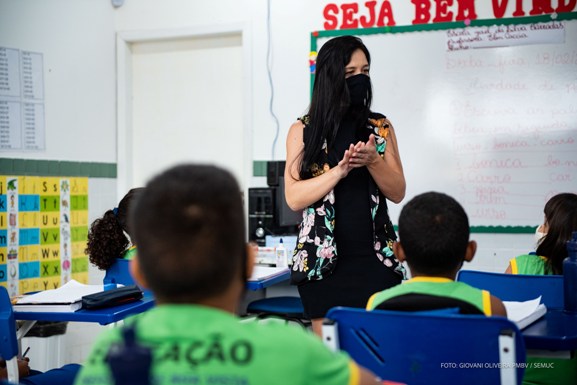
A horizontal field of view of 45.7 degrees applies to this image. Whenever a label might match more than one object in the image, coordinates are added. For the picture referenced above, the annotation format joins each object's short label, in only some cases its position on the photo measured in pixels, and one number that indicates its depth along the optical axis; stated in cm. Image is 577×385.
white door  539
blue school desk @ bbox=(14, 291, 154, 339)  221
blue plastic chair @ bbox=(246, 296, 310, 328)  393
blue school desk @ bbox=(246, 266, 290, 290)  314
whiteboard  447
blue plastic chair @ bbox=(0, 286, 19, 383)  213
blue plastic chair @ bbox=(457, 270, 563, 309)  221
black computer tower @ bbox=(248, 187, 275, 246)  448
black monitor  444
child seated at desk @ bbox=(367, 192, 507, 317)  159
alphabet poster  428
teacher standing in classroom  211
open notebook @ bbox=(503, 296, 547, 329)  171
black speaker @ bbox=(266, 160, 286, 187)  450
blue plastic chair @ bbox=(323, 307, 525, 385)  138
